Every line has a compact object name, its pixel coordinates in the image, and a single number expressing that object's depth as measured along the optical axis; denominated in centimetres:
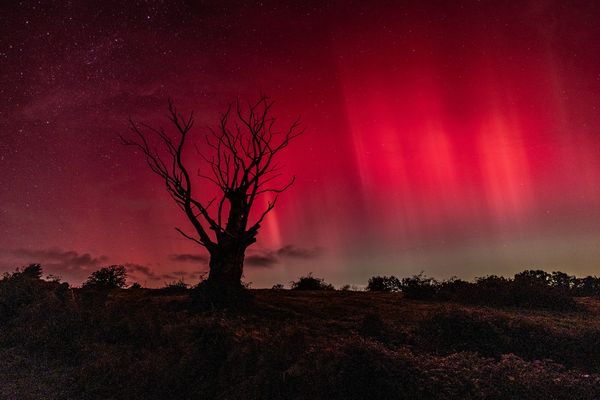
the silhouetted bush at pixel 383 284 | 2686
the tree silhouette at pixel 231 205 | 1916
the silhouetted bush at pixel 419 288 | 2175
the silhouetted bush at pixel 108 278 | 2612
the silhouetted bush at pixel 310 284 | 2691
